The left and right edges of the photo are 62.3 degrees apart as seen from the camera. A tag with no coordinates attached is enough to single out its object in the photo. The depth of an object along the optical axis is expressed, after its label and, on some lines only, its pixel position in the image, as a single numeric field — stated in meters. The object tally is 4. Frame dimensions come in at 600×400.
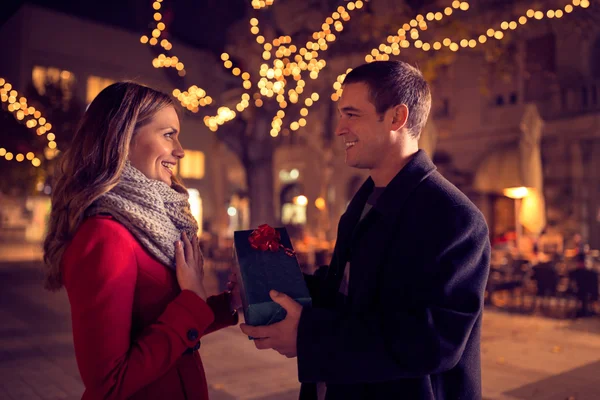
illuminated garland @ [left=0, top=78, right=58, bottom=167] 9.54
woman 1.62
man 1.67
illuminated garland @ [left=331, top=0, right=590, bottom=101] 8.49
